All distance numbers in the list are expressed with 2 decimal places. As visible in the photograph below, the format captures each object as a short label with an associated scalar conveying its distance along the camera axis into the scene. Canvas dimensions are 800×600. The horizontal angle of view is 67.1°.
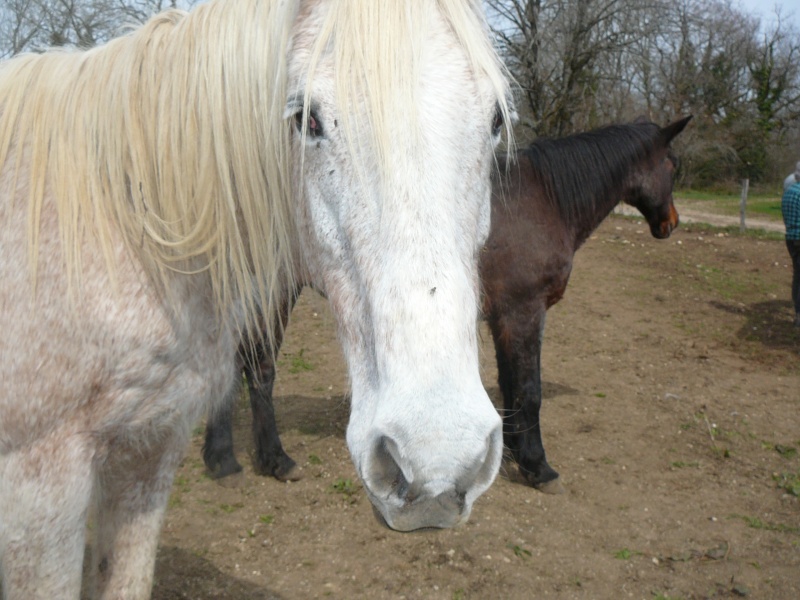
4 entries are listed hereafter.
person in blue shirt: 7.45
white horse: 1.17
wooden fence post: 13.24
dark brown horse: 4.28
